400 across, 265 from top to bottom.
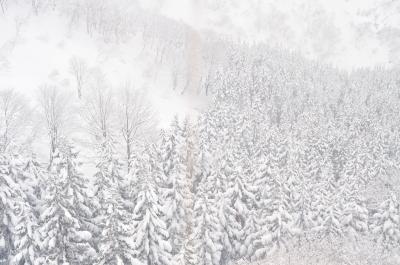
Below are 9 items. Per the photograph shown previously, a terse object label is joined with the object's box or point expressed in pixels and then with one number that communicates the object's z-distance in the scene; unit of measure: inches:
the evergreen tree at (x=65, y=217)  1025.5
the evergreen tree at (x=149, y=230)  1115.9
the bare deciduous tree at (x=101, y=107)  2299.3
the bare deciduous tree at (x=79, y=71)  3174.2
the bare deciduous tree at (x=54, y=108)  2289.6
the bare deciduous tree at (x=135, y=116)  2381.9
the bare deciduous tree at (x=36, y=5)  3834.2
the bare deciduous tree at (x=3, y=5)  3716.0
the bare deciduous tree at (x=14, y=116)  2379.4
